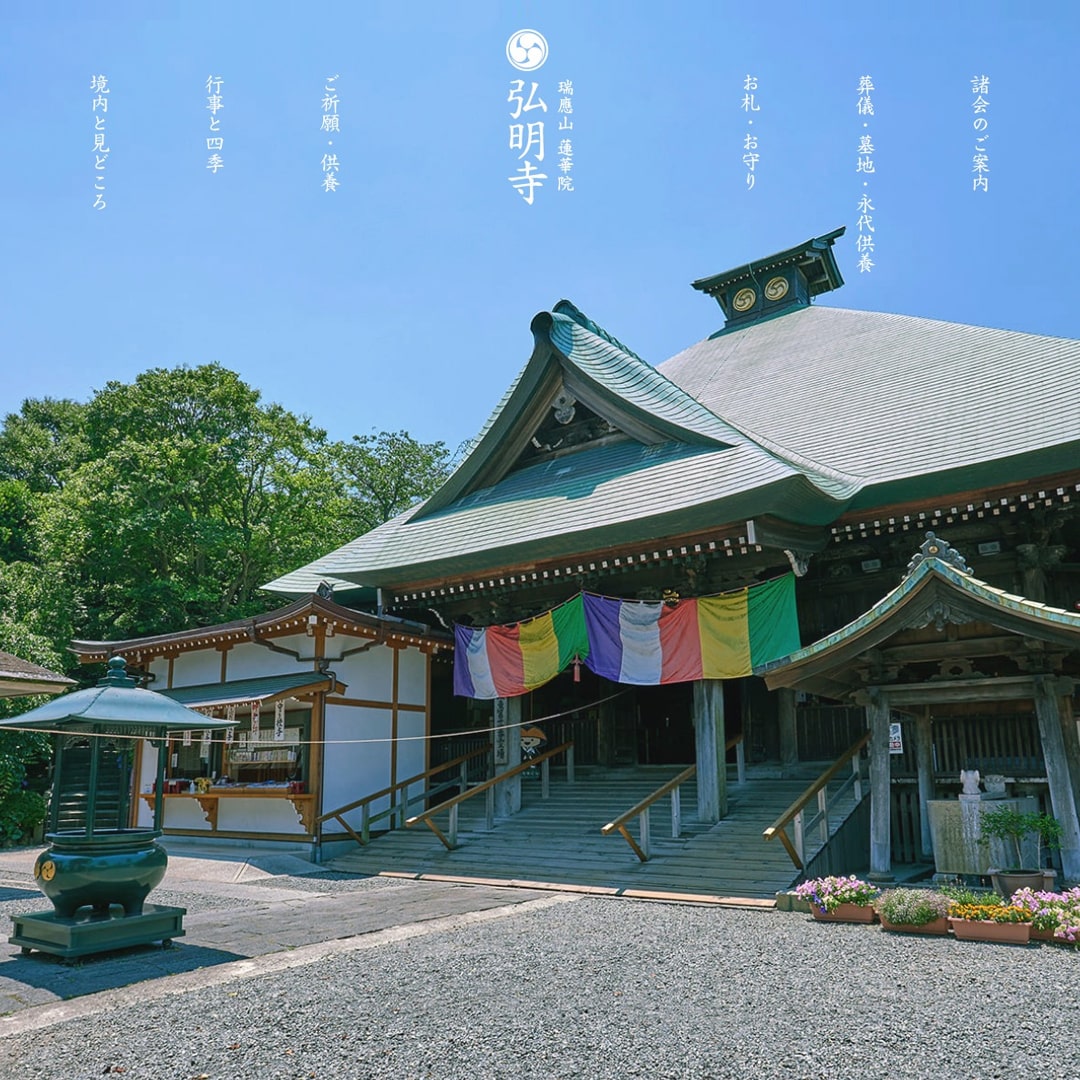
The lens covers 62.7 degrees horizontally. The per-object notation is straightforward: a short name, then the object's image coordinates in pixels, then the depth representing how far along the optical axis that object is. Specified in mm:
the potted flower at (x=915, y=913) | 7281
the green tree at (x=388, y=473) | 34281
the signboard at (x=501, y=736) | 14555
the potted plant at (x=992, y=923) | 6906
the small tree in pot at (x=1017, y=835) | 7938
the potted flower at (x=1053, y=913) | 6754
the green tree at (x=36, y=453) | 33875
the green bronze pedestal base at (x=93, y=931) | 6727
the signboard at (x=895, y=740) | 9477
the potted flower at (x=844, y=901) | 7855
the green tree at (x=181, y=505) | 24156
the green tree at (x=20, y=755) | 18109
